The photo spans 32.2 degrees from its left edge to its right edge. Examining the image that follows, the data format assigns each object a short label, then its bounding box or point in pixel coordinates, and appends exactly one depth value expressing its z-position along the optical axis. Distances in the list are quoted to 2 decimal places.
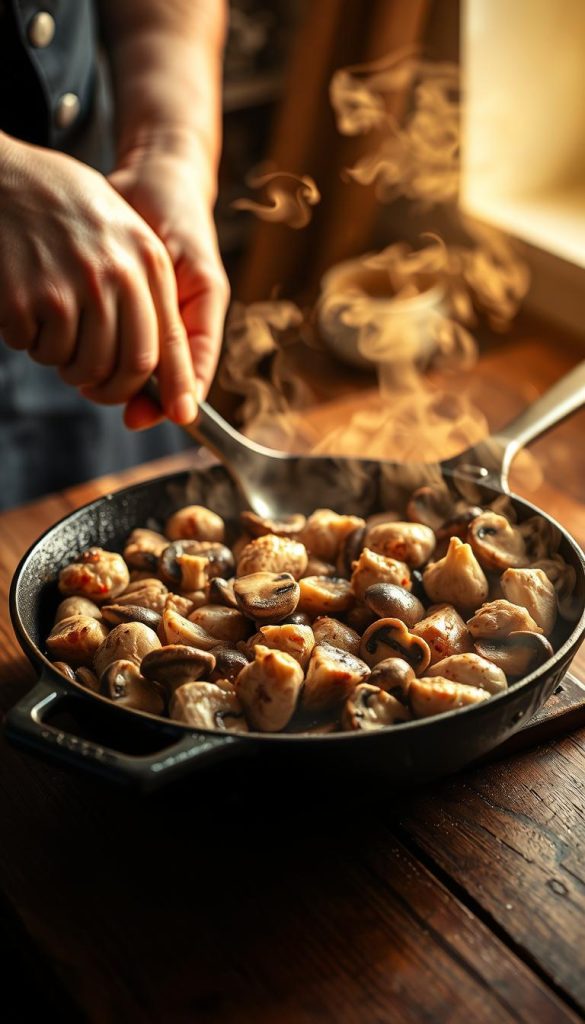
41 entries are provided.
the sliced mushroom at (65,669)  0.82
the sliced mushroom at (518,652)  0.81
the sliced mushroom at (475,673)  0.79
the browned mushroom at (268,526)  1.04
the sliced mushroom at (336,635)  0.87
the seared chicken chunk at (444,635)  0.85
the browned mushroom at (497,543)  0.95
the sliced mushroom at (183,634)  0.87
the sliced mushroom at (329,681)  0.78
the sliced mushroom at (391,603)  0.87
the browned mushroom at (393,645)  0.83
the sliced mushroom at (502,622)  0.85
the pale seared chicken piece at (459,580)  0.91
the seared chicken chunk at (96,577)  0.94
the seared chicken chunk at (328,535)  1.03
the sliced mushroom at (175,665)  0.79
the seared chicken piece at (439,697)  0.75
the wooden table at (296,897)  0.71
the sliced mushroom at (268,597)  0.88
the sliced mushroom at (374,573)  0.91
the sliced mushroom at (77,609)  0.92
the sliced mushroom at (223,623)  0.90
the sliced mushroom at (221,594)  0.93
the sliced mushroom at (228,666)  0.83
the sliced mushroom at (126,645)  0.84
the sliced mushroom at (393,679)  0.78
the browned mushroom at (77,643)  0.86
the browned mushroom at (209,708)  0.76
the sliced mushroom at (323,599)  0.93
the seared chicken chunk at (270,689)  0.76
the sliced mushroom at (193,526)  1.05
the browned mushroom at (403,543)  0.97
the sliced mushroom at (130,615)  0.89
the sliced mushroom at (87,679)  0.83
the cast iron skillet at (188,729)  0.69
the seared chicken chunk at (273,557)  0.96
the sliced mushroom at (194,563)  0.97
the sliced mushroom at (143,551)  1.01
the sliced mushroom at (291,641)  0.83
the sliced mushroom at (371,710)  0.75
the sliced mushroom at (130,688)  0.79
